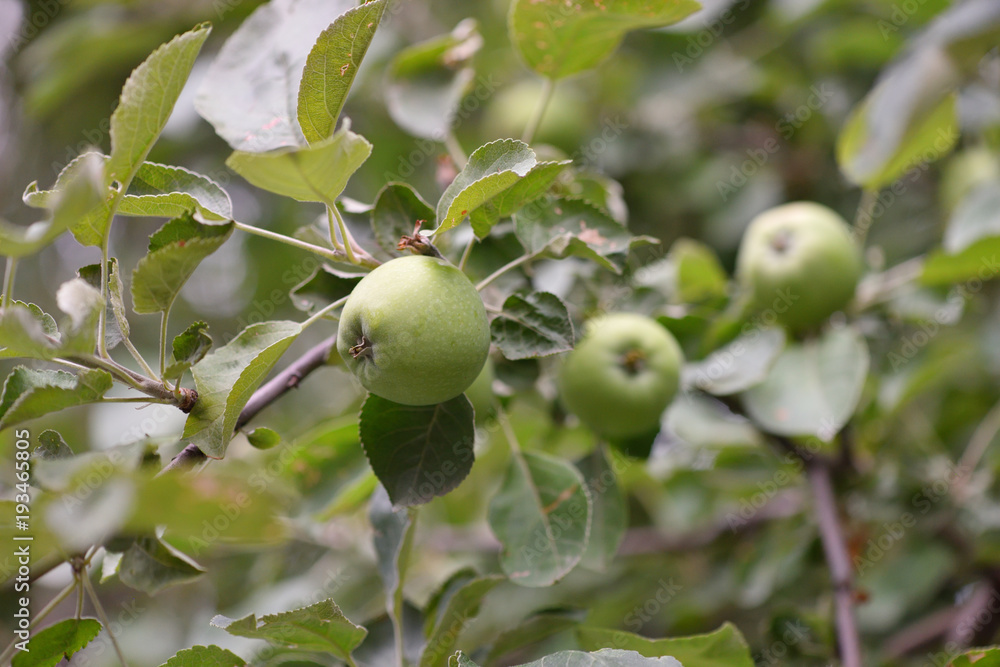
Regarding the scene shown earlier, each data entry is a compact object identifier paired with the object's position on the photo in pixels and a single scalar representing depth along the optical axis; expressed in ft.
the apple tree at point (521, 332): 3.27
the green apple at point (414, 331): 3.25
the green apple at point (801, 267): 3.82
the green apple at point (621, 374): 3.61
